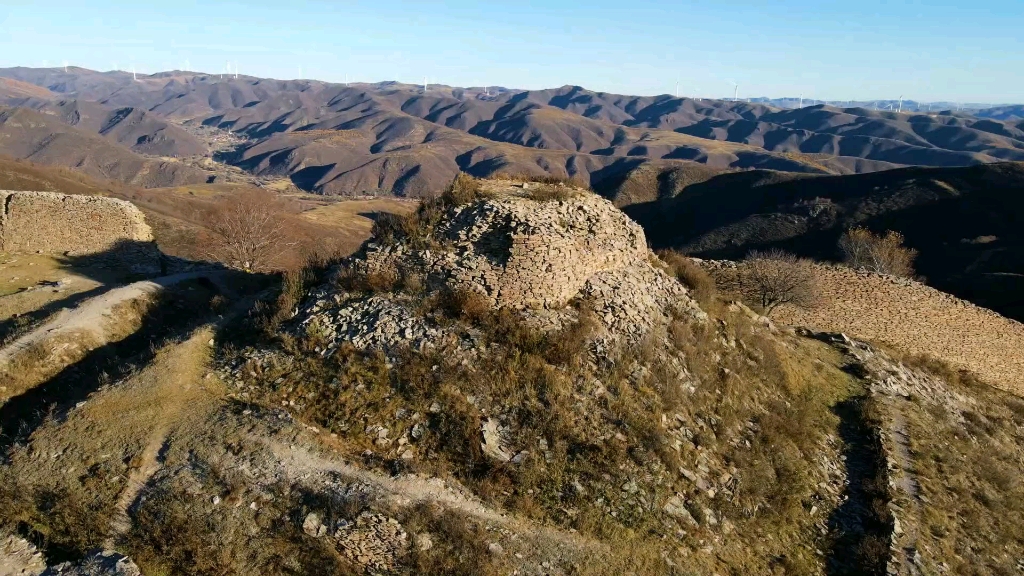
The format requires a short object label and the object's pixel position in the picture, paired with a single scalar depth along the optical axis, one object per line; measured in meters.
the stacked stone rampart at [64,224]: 27.72
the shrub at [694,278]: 18.20
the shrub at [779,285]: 23.66
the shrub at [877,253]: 46.53
